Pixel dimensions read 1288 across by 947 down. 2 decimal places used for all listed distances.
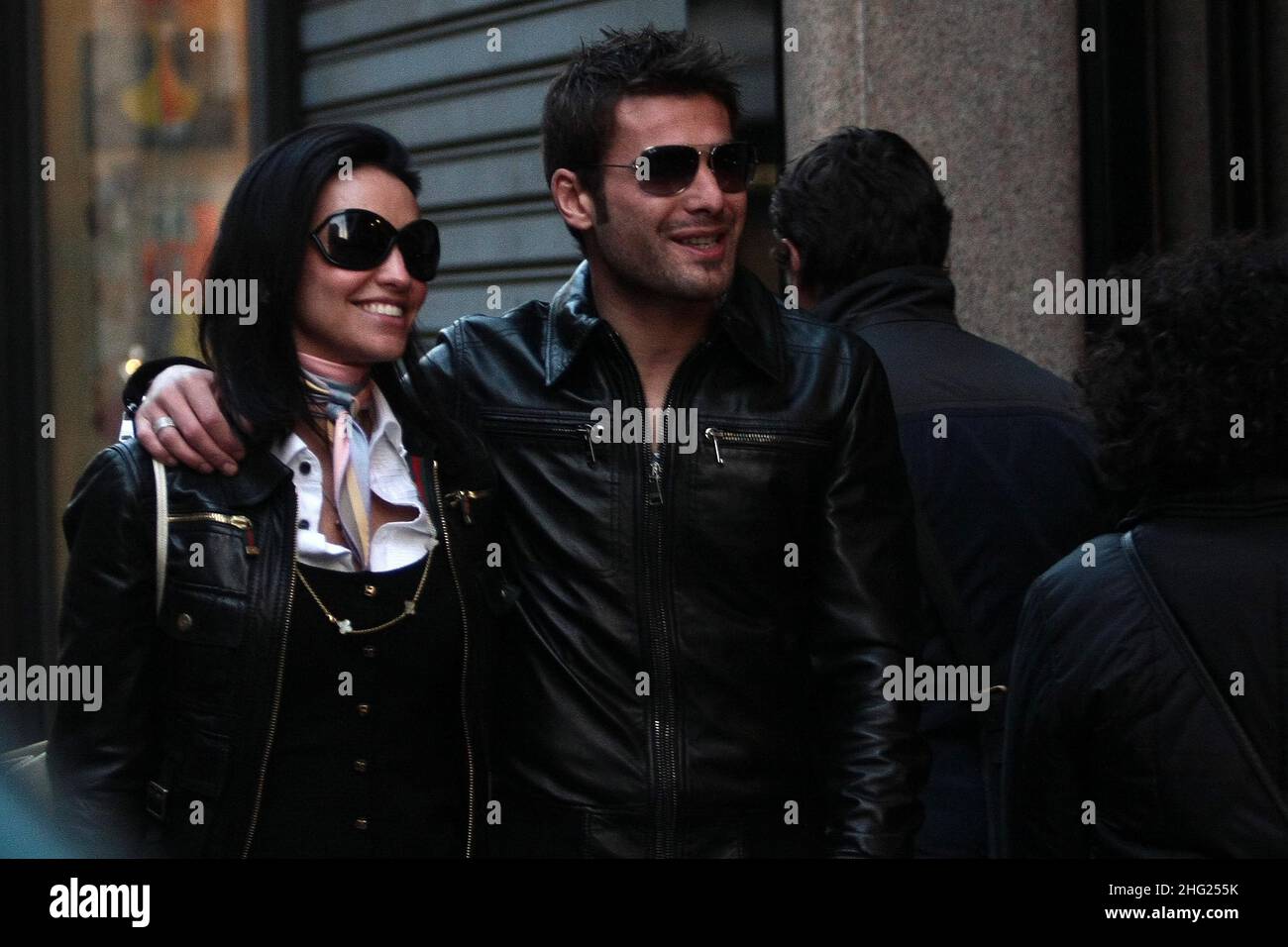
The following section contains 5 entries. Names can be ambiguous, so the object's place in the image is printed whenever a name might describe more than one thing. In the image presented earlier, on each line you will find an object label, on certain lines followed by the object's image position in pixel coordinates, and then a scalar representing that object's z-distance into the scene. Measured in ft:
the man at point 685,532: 10.06
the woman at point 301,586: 9.18
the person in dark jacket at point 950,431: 12.10
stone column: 20.27
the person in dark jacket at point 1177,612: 9.08
